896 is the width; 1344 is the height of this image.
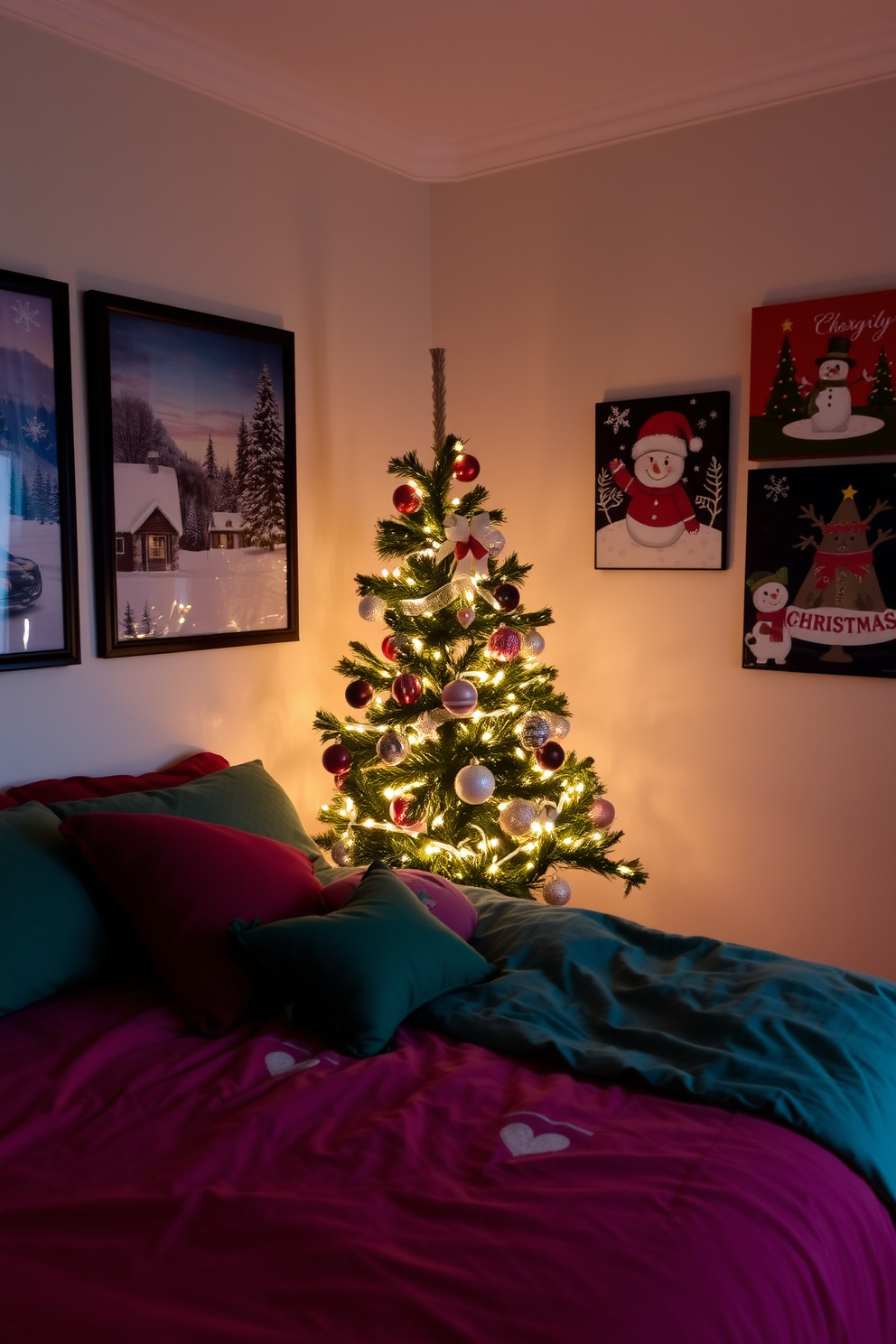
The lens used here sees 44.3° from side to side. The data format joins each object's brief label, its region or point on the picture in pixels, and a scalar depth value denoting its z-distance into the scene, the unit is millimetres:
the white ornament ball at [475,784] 2805
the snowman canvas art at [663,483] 3166
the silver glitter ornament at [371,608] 2998
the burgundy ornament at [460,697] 2867
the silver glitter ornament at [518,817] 2869
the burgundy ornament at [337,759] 2992
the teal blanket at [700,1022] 1623
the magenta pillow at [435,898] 2217
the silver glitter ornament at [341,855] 3002
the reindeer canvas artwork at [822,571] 2912
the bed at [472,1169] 1218
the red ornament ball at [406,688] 2912
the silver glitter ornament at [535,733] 2930
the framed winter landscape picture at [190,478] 2779
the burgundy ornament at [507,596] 2982
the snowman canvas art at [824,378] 2867
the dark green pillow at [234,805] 2455
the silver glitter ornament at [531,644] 3027
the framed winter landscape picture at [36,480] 2531
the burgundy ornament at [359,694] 3008
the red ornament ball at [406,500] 3041
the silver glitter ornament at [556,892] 2924
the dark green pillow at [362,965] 1866
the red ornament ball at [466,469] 3100
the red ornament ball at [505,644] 2926
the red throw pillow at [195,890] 1989
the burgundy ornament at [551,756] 2930
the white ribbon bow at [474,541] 3000
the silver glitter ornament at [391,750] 2932
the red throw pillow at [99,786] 2521
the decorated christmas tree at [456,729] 2967
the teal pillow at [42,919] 2018
